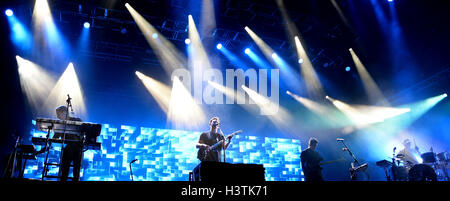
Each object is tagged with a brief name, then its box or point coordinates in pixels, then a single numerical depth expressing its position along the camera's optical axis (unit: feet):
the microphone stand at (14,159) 16.04
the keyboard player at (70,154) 16.73
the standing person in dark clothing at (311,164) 21.73
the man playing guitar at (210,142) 18.84
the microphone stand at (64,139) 16.06
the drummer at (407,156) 27.11
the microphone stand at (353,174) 21.49
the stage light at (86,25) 25.66
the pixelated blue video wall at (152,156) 27.84
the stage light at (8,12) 24.54
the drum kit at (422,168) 24.23
